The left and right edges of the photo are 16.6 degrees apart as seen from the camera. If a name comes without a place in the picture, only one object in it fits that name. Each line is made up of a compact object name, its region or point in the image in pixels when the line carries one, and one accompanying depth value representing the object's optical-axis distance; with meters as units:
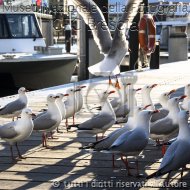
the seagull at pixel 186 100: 7.94
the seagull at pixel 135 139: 5.57
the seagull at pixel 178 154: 4.98
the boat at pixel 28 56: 16.77
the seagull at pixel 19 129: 6.59
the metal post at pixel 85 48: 17.56
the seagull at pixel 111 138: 5.82
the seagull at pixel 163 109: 7.18
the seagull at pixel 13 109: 8.41
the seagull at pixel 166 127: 6.44
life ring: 18.05
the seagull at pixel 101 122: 6.95
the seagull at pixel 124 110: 7.62
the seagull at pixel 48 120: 7.17
